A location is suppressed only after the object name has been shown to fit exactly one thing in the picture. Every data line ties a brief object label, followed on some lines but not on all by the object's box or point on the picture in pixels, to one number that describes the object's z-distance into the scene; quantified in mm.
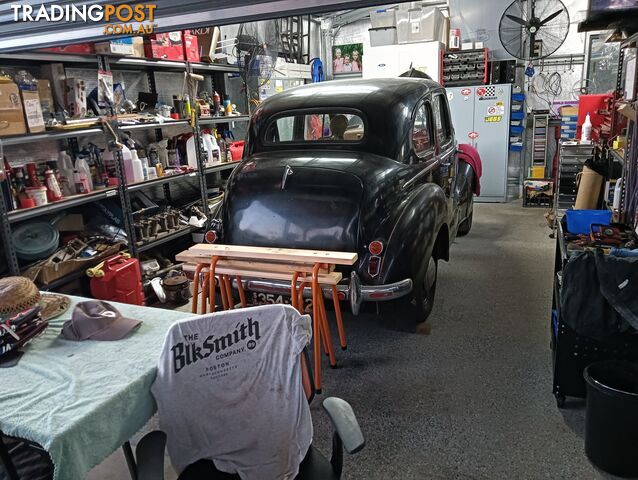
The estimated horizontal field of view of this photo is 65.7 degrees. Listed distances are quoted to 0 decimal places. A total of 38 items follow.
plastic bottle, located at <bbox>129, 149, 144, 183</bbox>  4172
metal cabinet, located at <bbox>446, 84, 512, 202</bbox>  7383
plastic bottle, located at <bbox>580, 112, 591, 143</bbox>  5602
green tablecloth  1391
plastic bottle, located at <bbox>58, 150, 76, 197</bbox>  3760
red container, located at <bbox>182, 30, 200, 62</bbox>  4711
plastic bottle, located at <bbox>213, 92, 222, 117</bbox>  5309
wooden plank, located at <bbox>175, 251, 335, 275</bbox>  2793
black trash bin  2068
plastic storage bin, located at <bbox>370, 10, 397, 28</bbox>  7853
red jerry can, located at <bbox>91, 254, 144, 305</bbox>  3748
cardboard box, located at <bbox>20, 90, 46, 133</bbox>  3246
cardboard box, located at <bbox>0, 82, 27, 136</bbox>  3104
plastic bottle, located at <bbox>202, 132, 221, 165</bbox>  5125
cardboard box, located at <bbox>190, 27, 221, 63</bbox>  5043
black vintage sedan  3045
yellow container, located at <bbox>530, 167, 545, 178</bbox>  7613
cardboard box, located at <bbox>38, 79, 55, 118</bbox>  3586
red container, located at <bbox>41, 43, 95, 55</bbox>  3550
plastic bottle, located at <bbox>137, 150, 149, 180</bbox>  4344
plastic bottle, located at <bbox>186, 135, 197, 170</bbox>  4916
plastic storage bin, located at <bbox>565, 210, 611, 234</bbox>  3020
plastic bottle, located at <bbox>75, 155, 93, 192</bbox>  3822
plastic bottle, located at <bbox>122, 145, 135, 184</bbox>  4109
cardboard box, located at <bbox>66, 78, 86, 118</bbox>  3729
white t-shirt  1604
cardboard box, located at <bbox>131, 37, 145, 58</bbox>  4129
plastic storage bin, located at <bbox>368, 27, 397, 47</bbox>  7898
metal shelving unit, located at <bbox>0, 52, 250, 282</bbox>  3250
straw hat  1904
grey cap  1907
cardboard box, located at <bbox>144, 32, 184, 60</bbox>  4316
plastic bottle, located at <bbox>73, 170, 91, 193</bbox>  3799
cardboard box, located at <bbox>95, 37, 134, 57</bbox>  3768
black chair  1427
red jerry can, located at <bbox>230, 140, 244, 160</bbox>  5503
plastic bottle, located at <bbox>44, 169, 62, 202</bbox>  3553
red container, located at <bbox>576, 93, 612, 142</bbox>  5414
